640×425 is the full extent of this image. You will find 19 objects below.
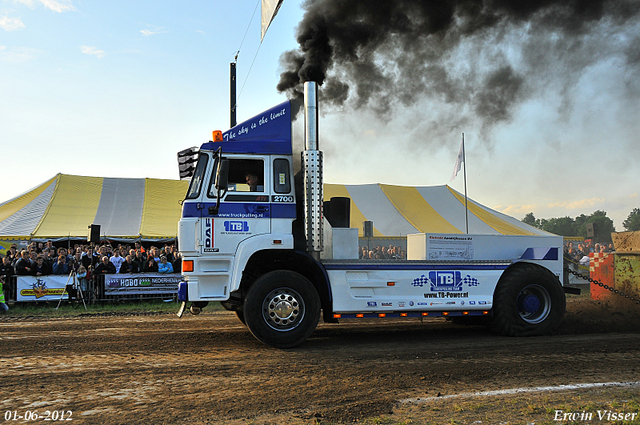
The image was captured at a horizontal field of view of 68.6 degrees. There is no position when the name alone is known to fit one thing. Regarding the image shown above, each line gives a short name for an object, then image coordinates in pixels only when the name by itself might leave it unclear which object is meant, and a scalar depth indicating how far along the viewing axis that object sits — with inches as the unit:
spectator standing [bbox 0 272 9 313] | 501.4
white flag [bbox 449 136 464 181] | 602.9
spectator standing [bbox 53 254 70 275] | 567.2
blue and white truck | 277.7
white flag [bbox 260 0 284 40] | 424.3
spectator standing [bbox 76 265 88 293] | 564.1
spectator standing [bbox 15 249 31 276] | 548.4
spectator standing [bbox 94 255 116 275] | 582.6
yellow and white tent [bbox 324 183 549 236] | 927.7
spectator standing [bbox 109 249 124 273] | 612.2
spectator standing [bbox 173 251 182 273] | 617.0
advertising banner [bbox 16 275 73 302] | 546.6
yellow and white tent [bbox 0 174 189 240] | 798.5
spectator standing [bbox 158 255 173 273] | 603.2
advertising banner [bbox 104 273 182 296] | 579.5
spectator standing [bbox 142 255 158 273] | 603.2
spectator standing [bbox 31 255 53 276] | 553.6
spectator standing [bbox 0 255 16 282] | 543.3
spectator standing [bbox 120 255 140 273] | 593.9
